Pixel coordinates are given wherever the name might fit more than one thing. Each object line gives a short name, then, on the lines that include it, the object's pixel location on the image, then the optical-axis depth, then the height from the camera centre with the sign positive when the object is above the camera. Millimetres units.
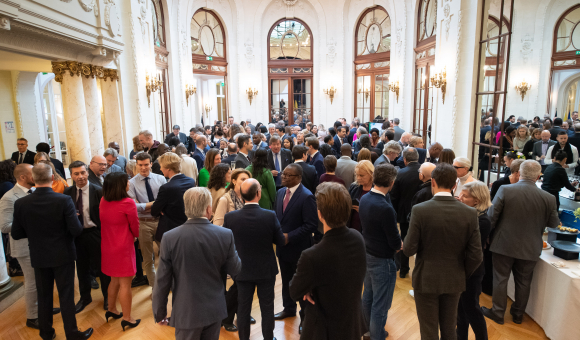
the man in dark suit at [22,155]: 6078 -611
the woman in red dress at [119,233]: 3285 -1098
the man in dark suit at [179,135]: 8211 -492
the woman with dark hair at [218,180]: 3822 -687
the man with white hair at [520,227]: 3377 -1120
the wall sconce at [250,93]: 13930 +893
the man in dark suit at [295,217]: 3255 -960
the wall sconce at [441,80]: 7879 +721
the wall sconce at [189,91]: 11750 +863
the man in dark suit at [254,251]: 2742 -1083
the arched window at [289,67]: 14344 +1941
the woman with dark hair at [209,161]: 4609 -581
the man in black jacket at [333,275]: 2016 -920
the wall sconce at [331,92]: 13930 +885
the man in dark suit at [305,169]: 4738 -728
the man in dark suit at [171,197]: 3676 -826
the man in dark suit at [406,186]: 4199 -865
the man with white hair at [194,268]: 2301 -997
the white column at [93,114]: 7109 +92
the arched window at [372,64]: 12820 +1853
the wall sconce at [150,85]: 8578 +791
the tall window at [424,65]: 9617 +1387
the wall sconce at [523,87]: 11406 +766
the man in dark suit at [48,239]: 3117 -1073
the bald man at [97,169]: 4121 -590
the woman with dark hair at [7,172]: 4411 -653
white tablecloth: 3080 -1736
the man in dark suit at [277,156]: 5777 -670
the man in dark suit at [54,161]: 5506 -647
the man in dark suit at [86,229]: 3730 -1210
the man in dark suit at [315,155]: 5508 -634
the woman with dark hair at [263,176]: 4059 -688
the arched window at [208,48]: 12789 +2543
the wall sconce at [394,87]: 11772 +885
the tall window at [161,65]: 10102 +1540
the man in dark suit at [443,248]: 2529 -990
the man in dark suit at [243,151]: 5281 -545
